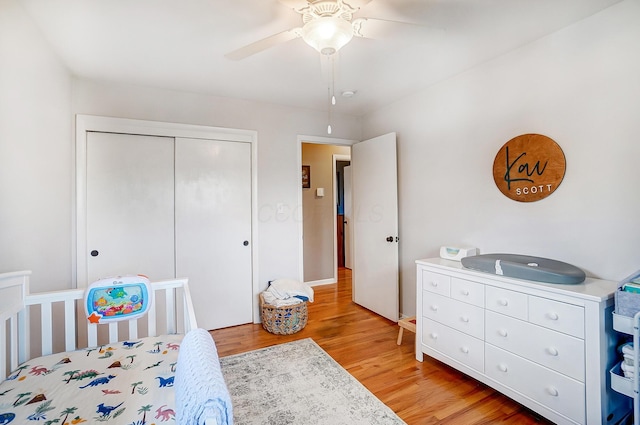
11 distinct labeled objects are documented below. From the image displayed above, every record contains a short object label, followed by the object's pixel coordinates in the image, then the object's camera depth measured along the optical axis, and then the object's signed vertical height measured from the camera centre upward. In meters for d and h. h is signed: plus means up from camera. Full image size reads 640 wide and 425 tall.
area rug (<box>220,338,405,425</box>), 1.71 -1.16
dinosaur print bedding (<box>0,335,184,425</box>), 1.04 -0.70
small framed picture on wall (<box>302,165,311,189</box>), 4.61 +0.61
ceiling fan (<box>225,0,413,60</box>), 1.39 +0.90
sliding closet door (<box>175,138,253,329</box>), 2.88 -0.13
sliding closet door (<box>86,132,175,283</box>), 2.56 +0.09
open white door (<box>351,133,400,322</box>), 3.07 -0.13
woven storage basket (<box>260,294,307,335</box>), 2.82 -1.00
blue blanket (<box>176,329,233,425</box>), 0.77 -0.50
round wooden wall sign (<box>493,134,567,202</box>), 1.90 +0.31
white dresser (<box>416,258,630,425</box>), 1.45 -0.73
